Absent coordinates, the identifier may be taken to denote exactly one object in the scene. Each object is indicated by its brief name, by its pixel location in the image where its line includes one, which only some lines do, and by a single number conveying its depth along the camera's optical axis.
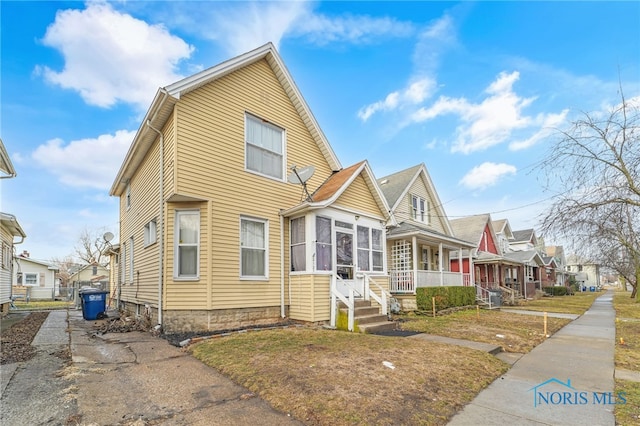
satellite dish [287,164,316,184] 10.77
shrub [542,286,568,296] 39.74
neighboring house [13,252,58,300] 36.97
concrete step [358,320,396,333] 9.53
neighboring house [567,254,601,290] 65.97
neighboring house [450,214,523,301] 25.88
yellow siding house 9.13
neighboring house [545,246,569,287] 52.69
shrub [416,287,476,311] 14.62
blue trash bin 12.42
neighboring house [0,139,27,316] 16.25
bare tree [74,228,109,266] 55.56
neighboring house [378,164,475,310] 15.74
